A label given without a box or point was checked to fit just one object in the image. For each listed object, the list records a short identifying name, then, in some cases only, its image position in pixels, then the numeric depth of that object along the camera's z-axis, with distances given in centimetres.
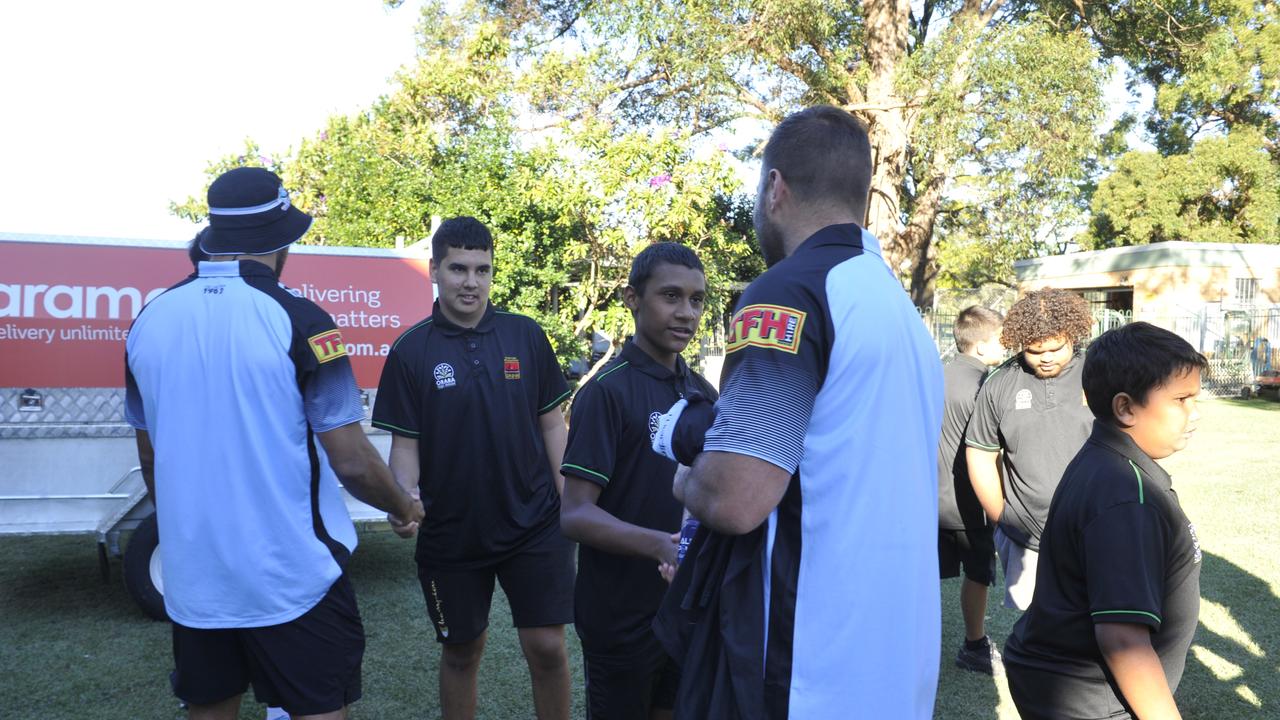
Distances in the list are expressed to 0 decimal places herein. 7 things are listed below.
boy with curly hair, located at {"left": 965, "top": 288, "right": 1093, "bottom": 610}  429
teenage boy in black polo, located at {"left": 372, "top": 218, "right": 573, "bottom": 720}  371
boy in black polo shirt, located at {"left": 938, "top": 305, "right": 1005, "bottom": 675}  495
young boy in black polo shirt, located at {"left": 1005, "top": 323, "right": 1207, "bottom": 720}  216
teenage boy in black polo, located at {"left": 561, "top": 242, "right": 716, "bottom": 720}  301
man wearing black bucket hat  266
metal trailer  555
